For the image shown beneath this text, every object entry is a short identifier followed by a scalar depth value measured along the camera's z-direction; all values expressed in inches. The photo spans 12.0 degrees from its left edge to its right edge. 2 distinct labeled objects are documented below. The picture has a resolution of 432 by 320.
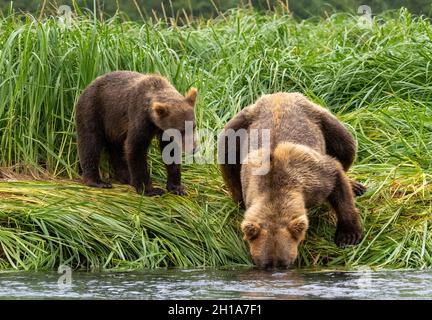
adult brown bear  571.1
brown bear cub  672.7
